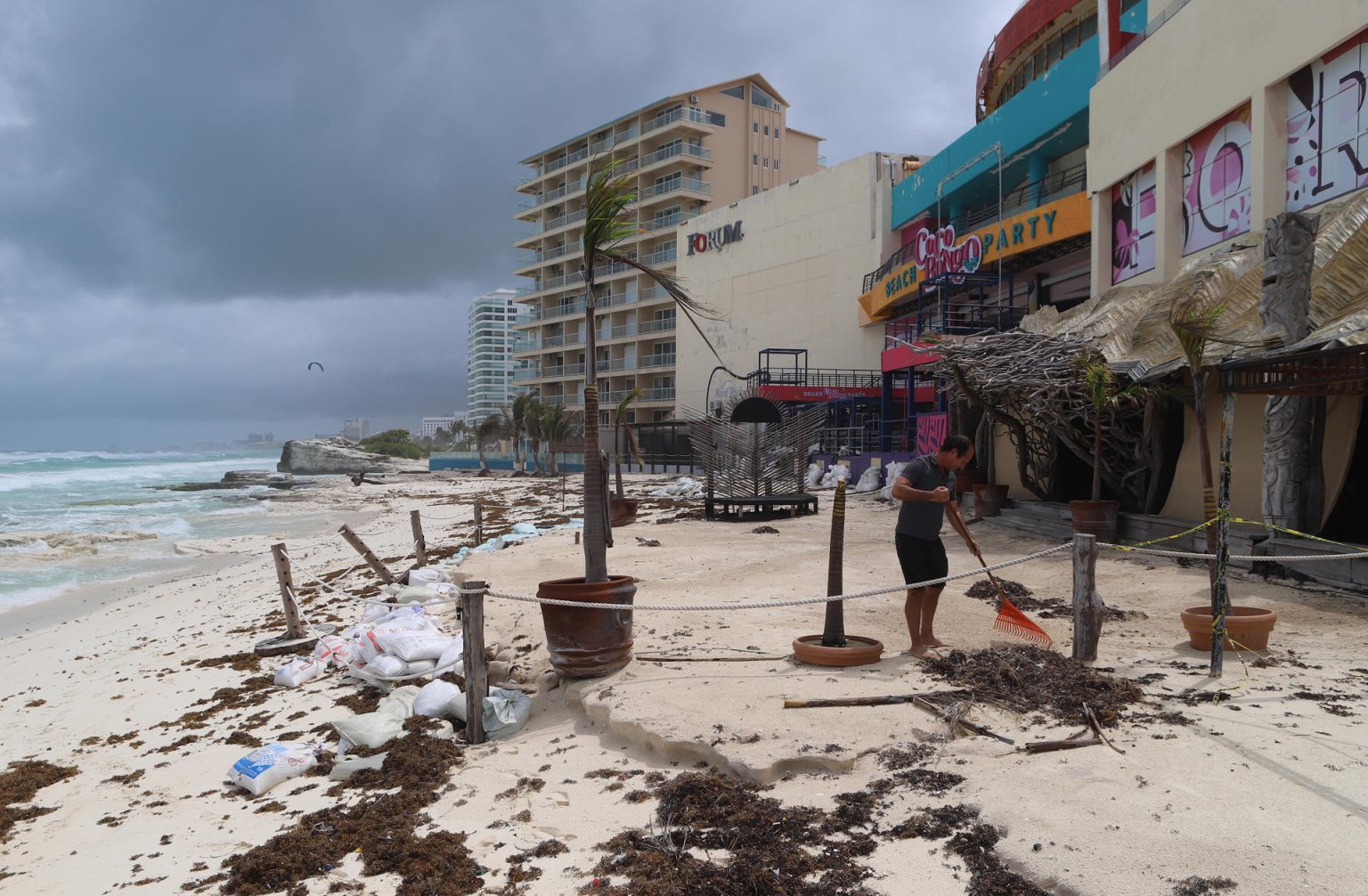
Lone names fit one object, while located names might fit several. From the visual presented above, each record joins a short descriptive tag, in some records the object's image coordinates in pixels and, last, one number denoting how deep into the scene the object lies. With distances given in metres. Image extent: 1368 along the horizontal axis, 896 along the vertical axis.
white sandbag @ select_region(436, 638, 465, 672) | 6.41
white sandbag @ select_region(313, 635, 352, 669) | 7.03
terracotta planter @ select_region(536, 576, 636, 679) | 5.43
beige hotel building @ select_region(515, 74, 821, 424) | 51.72
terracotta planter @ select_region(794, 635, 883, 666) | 5.32
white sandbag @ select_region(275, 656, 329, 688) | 6.73
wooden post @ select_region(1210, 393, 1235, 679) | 4.83
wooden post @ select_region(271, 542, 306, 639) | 8.01
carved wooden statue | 7.80
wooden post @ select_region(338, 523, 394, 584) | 9.64
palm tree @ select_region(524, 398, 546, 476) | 47.70
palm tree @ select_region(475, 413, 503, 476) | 57.22
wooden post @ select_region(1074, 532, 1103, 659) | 5.06
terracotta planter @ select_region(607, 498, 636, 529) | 14.89
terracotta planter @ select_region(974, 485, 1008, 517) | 14.45
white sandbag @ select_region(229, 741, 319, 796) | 4.62
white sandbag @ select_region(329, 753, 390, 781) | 4.65
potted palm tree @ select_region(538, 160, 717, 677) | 5.45
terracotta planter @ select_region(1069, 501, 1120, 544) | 10.69
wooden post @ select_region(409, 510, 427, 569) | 10.83
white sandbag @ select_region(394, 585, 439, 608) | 8.77
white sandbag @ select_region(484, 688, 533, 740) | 5.09
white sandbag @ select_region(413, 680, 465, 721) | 5.45
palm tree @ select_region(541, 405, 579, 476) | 46.62
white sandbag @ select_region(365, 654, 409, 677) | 6.36
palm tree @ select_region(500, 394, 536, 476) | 48.88
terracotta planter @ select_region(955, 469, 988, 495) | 15.81
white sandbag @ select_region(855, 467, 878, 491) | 21.16
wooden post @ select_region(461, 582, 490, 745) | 5.05
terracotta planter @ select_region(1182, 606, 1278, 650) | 5.32
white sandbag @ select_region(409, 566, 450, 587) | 9.46
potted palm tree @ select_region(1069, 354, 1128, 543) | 10.40
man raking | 5.49
